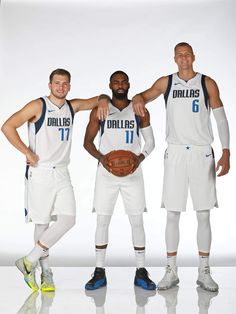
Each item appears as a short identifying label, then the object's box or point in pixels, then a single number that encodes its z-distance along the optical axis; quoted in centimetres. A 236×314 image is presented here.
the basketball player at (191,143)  407
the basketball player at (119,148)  411
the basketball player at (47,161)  404
